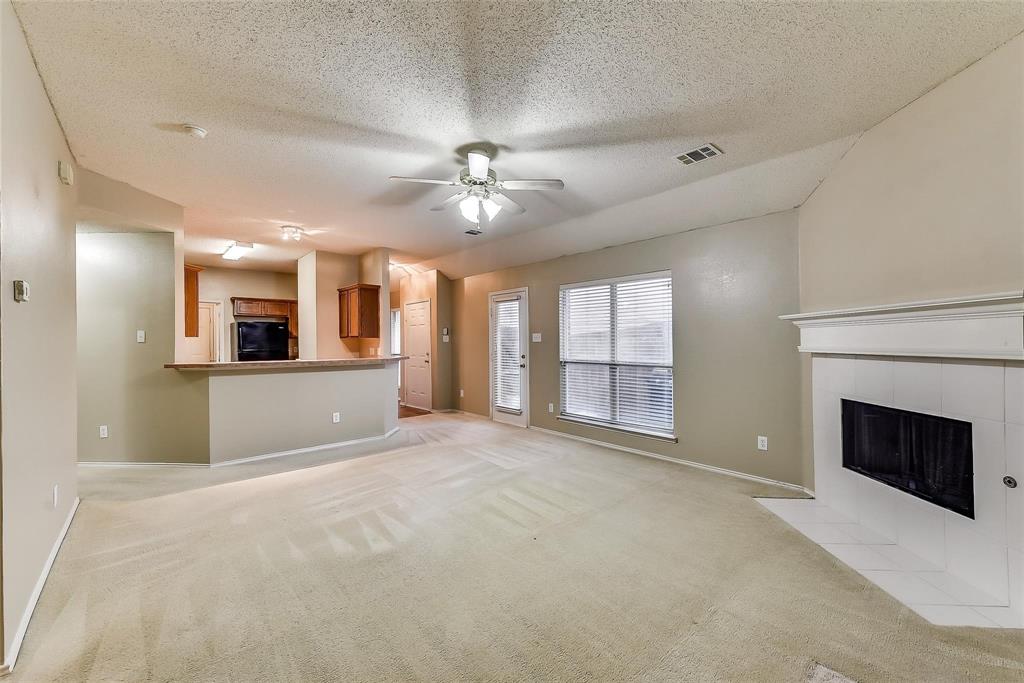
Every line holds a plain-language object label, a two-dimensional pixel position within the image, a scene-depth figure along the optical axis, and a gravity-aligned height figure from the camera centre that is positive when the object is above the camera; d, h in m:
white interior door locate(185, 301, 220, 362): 7.24 +0.23
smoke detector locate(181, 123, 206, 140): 2.53 +1.42
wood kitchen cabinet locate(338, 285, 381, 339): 5.82 +0.54
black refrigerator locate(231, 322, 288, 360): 7.22 +0.14
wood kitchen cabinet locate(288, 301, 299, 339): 8.02 +0.59
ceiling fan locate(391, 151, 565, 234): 2.72 +1.15
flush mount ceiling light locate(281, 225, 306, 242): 4.80 +1.43
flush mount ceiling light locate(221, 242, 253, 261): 5.61 +1.44
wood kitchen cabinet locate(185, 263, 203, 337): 4.80 +0.65
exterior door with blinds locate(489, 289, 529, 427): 6.01 -0.20
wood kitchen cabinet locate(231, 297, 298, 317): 7.42 +0.79
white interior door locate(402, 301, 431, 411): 7.54 -0.16
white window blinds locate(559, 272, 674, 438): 4.45 -0.11
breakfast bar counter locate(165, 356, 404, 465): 4.12 -0.65
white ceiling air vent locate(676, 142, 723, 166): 2.88 +1.41
